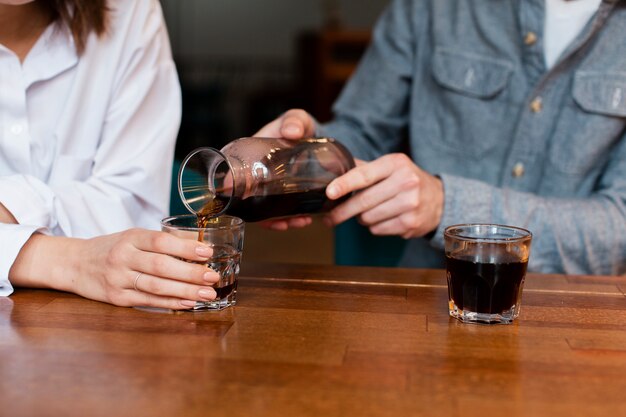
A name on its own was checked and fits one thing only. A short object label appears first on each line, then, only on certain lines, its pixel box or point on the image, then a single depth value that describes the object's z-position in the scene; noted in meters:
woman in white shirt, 1.50
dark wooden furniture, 6.09
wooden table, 0.80
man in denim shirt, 1.60
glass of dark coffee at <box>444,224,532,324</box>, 1.09
